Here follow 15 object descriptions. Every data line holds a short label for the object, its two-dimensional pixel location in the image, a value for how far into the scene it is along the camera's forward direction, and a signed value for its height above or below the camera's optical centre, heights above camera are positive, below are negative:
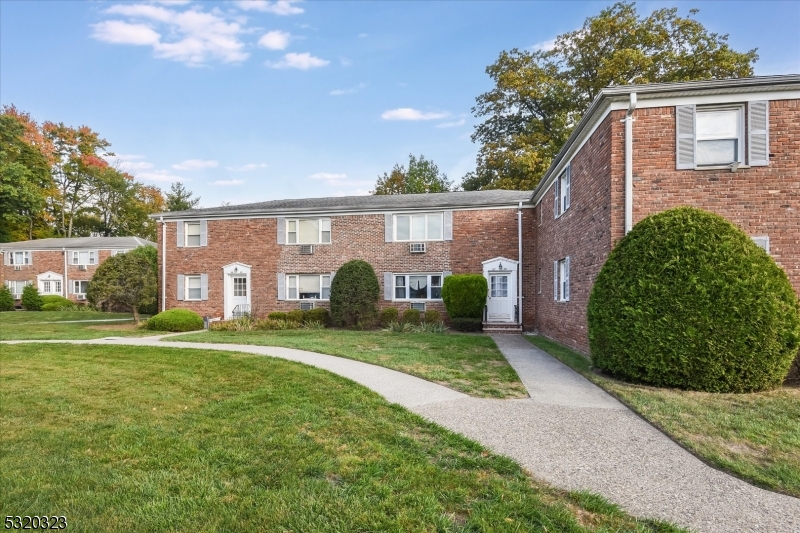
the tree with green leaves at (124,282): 16.27 -0.46
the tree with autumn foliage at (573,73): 21.64 +10.92
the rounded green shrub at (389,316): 16.56 -1.93
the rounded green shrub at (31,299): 28.89 -1.93
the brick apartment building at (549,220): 7.83 +1.50
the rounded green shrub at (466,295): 15.48 -1.03
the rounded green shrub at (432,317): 16.28 -1.95
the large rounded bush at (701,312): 6.00 -0.69
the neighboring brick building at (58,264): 32.56 +0.63
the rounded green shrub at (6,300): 29.02 -1.99
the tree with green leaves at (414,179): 32.94 +7.43
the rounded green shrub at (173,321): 15.63 -1.96
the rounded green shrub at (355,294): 16.16 -1.01
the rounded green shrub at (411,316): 16.31 -1.94
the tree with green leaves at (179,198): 40.51 +7.37
